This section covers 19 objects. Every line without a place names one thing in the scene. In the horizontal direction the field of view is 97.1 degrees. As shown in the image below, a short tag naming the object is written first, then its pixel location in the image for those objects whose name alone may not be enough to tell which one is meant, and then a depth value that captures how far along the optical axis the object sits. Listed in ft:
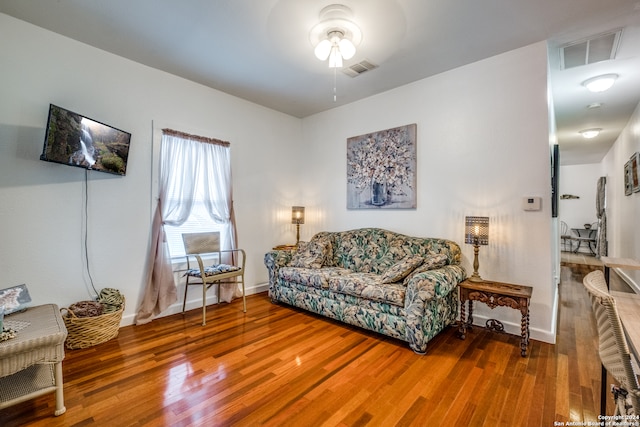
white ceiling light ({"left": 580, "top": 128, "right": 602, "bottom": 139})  17.28
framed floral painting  11.61
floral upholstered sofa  7.94
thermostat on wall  8.70
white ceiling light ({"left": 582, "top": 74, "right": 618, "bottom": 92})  10.62
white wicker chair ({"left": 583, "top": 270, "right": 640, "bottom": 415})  3.17
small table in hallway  26.61
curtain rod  10.89
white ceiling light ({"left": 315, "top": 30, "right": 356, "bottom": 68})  7.88
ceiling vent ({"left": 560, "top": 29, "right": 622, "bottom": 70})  8.42
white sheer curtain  10.33
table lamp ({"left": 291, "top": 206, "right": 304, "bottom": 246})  14.66
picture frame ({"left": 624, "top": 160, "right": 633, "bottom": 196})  14.43
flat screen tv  7.56
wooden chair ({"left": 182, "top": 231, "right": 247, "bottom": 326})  10.26
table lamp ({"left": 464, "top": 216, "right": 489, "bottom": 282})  9.04
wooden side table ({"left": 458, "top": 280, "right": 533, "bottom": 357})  7.74
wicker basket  7.95
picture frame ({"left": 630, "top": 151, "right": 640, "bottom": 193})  12.51
